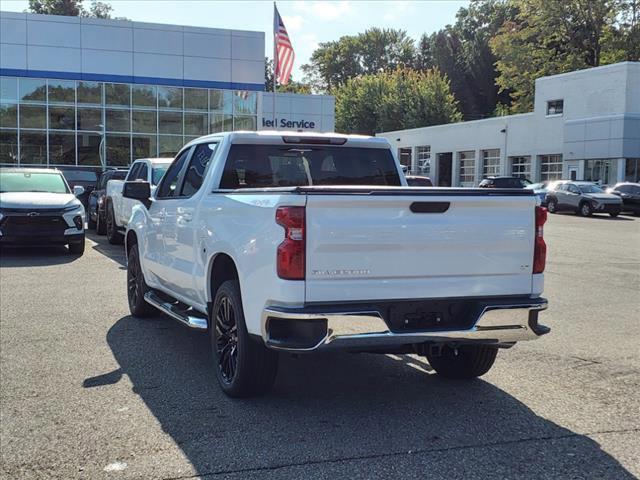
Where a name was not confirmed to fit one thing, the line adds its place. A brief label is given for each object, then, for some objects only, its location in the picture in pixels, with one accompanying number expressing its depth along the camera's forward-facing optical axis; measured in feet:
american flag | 83.61
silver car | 96.48
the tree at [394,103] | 211.20
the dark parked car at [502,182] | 104.37
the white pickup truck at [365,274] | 13.89
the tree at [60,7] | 253.03
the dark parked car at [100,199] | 57.52
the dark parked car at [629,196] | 98.94
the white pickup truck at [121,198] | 43.83
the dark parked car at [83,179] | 71.86
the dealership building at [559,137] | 125.18
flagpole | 82.64
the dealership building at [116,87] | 98.78
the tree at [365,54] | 310.86
